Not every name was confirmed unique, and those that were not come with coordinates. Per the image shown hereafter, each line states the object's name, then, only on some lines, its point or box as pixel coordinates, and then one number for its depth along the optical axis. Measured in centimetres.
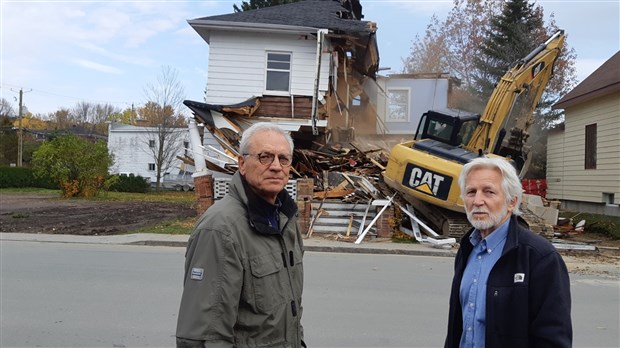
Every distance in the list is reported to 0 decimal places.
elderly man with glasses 218
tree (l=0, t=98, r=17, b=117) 6539
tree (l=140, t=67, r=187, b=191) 4105
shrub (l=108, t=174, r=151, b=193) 3747
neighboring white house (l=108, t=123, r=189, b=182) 5009
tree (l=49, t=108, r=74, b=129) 8681
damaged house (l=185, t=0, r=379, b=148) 1847
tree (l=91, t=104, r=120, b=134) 8719
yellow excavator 1283
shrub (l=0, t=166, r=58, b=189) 3844
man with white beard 236
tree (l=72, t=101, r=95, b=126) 9175
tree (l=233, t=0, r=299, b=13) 3366
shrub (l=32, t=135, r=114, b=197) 2683
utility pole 4674
